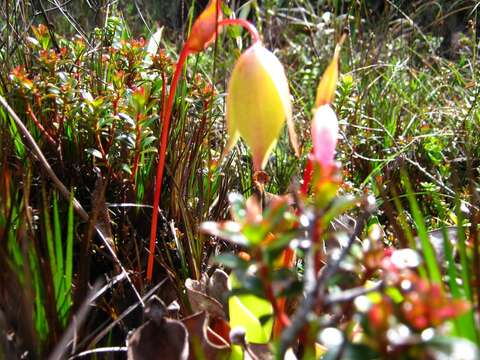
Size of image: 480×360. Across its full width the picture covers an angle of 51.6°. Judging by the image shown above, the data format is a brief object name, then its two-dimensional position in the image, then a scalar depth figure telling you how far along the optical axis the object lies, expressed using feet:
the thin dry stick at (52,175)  0.71
